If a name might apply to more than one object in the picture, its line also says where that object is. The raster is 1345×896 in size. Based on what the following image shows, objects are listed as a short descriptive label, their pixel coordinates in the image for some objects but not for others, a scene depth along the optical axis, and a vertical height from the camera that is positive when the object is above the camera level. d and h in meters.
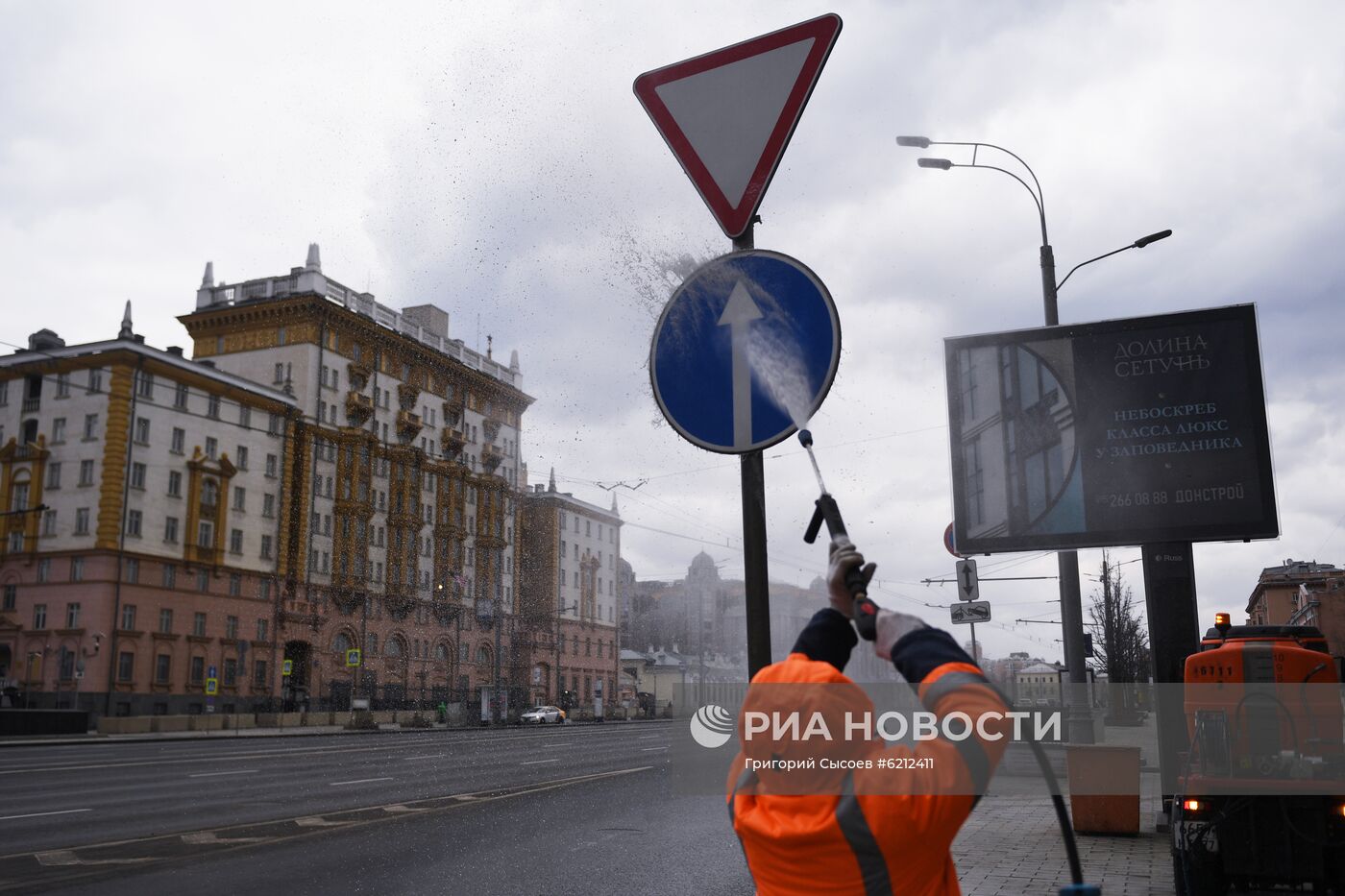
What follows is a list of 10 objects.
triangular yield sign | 3.27 +1.65
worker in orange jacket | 2.01 -0.26
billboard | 9.55 +1.86
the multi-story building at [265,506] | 52.44 +8.00
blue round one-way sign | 3.15 +0.87
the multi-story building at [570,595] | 88.69 +4.52
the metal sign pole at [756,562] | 3.10 +0.25
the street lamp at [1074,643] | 15.73 +0.01
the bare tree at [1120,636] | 41.47 +0.40
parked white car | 66.00 -4.10
